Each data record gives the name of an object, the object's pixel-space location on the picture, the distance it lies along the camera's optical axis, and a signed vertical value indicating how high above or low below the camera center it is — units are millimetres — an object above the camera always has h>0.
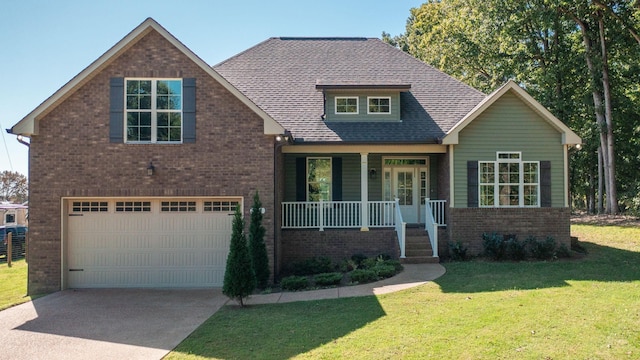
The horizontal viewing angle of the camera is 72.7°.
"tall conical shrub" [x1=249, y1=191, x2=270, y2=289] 10234 -1405
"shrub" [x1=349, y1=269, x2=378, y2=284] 10305 -2049
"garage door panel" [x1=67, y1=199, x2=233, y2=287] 10828 -1481
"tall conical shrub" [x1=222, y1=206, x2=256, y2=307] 8430 -1551
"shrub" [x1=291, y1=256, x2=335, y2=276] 11773 -2086
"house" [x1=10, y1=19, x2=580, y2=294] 10609 +822
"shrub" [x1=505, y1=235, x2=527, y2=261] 11939 -1654
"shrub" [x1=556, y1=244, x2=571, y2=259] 12352 -1770
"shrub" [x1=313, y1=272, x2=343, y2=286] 10172 -2098
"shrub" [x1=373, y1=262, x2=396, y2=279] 10539 -1961
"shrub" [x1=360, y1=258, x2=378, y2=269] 11578 -1971
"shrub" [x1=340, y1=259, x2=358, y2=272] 11922 -2088
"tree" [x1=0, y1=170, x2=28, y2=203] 56434 +629
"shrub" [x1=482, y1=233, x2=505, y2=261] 11969 -1575
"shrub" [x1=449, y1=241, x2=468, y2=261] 12234 -1753
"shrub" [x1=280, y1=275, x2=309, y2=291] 10055 -2166
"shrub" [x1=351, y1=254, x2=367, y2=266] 12436 -1960
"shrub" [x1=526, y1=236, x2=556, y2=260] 12102 -1647
